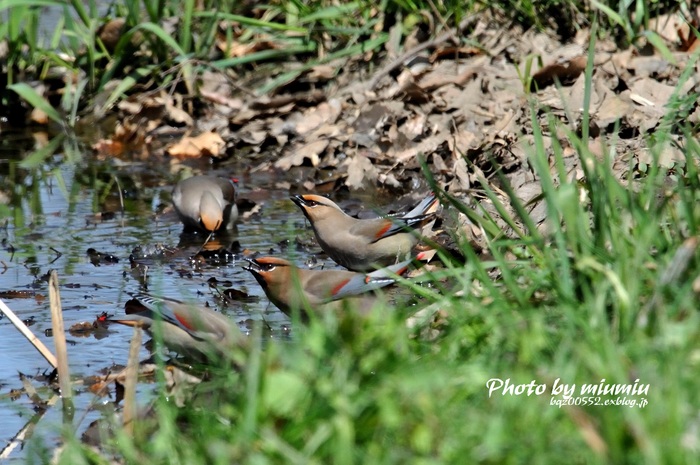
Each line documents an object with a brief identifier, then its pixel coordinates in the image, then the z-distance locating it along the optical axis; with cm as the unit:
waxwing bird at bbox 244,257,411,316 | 1055
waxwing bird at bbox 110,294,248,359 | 890
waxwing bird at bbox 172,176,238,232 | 1429
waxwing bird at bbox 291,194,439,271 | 1287
